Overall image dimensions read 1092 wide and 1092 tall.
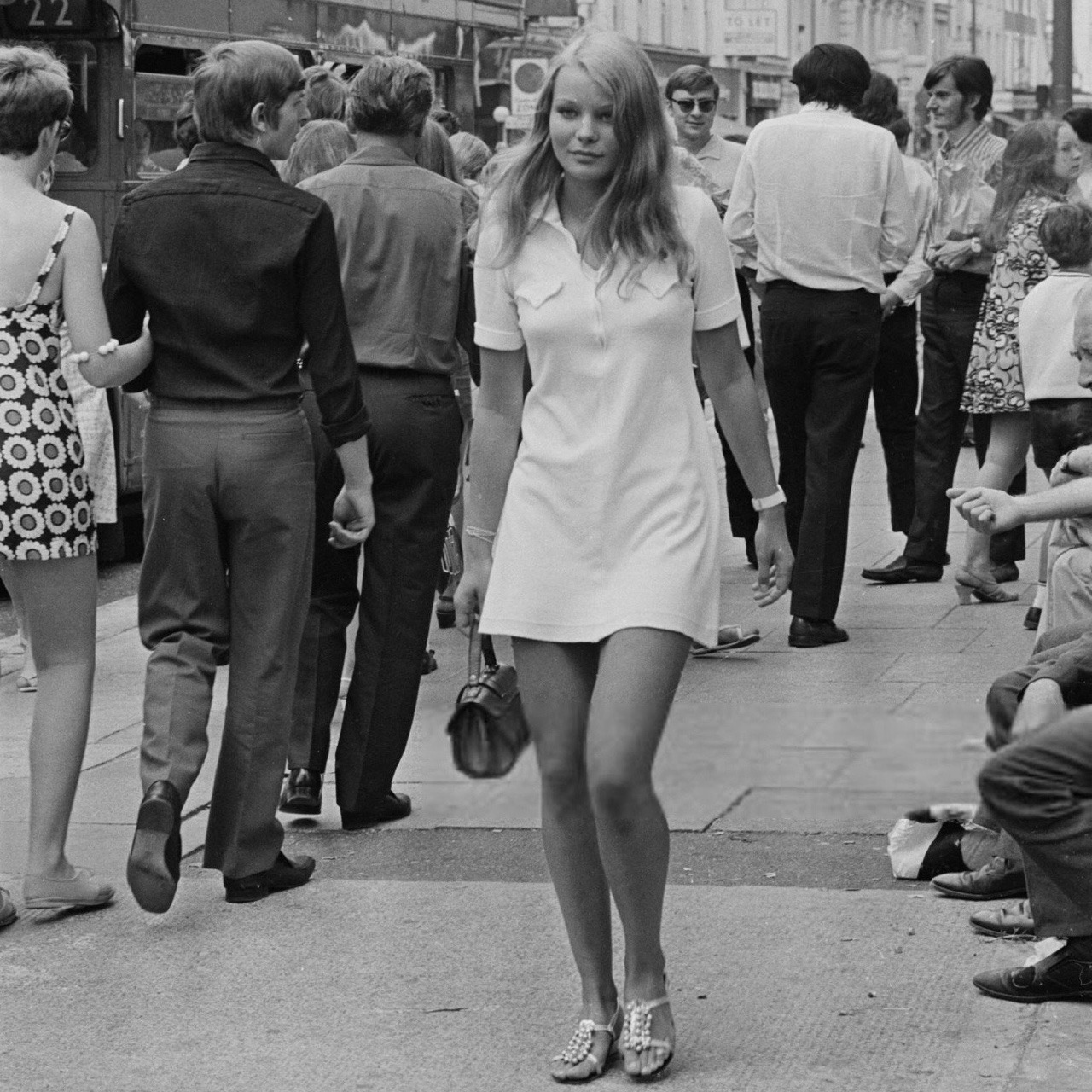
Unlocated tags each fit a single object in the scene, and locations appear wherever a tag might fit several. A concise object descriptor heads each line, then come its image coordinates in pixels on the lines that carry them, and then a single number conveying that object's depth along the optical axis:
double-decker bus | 21.96
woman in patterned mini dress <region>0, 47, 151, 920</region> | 9.85
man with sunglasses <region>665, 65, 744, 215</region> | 19.94
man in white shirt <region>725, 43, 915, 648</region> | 16.10
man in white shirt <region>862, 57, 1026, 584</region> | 18.47
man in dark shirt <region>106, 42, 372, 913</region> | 9.92
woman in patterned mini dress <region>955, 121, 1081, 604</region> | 17.03
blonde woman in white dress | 7.83
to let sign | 95.58
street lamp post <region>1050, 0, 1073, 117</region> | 52.30
